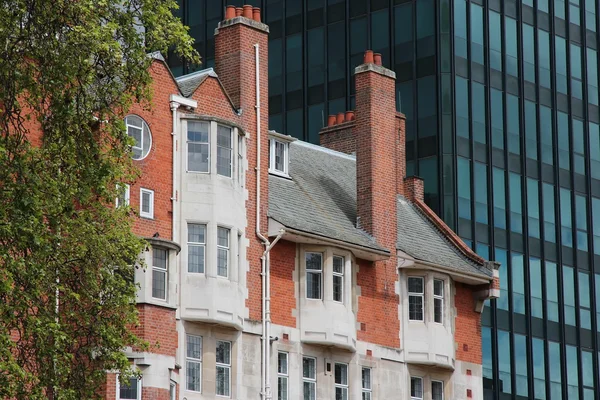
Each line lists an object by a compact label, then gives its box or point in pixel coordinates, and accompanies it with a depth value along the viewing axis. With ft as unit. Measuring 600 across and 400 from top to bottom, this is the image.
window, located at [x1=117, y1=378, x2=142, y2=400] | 157.79
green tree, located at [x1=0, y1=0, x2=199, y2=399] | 119.96
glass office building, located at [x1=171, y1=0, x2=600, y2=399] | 260.62
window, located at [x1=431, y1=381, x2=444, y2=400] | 194.49
